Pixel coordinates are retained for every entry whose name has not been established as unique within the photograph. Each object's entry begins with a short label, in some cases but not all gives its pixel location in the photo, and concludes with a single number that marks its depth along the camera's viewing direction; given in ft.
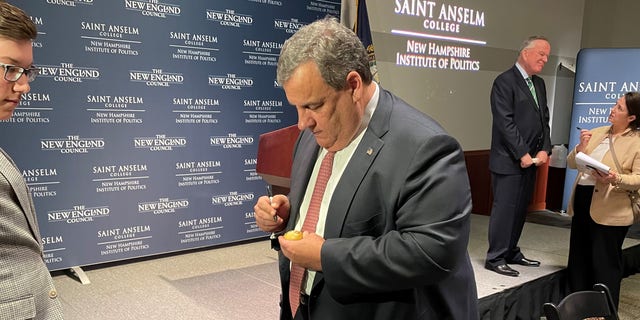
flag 14.37
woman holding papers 10.62
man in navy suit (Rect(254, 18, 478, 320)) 3.55
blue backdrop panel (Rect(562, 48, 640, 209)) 18.92
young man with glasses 3.93
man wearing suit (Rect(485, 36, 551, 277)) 12.77
